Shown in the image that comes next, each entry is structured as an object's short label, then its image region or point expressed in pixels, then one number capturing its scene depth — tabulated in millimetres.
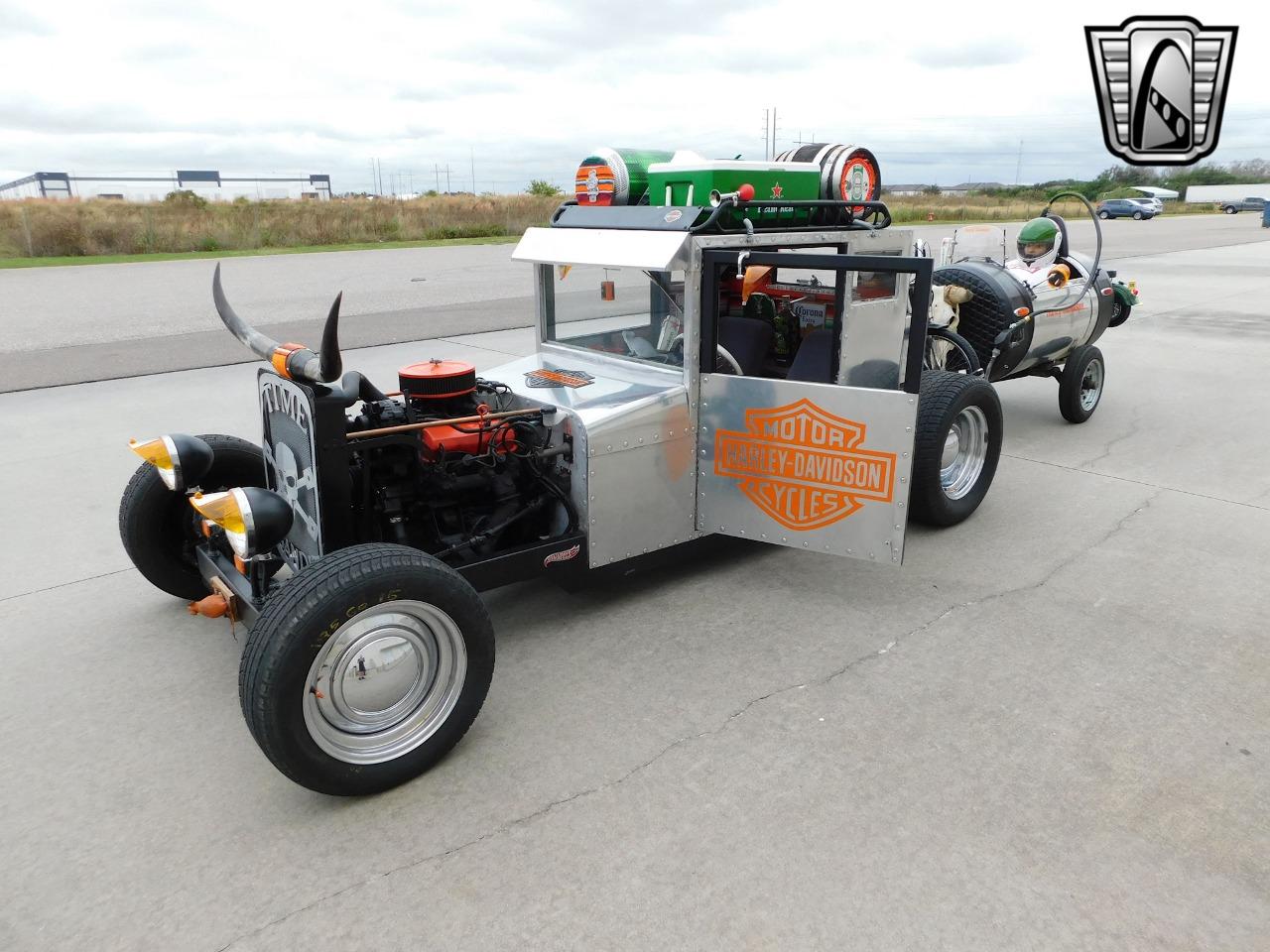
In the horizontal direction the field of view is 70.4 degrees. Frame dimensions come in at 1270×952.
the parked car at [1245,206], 55906
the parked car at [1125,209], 48250
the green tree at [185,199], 32188
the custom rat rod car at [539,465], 3018
